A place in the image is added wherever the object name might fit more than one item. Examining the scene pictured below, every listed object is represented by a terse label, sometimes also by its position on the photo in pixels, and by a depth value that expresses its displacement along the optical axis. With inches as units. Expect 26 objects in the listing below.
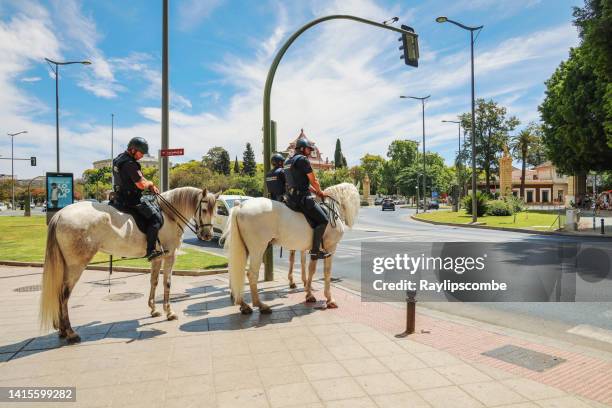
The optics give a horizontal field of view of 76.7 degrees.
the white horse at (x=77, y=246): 205.9
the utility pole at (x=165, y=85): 400.2
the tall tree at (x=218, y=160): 4736.7
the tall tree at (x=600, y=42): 649.0
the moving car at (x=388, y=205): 2108.8
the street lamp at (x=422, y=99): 1717.8
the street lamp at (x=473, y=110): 927.2
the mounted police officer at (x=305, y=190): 265.4
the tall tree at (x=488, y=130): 2202.3
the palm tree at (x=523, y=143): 2461.9
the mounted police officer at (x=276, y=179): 328.2
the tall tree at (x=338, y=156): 5248.5
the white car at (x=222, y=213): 664.8
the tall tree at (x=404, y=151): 3607.3
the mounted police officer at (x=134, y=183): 227.0
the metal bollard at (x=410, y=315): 215.5
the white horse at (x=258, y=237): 251.4
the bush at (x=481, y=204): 1289.4
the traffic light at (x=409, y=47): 444.5
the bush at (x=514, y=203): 1280.1
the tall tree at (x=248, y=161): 4944.6
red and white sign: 362.9
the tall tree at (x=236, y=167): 5409.0
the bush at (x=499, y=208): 1259.2
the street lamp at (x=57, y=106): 1043.1
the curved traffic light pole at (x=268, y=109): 350.9
